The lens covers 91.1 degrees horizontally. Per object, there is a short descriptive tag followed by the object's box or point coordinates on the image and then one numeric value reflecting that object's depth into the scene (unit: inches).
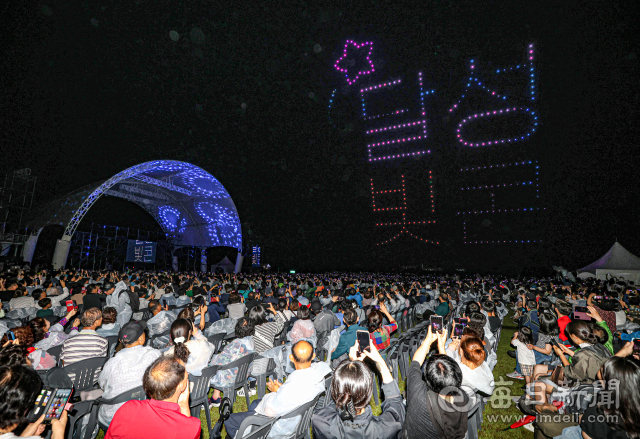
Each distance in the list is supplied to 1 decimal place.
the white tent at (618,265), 658.2
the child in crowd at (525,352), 172.9
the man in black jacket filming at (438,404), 74.7
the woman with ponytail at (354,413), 69.9
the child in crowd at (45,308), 218.5
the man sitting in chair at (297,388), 91.0
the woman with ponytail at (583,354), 111.0
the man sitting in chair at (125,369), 110.2
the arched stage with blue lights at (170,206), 844.0
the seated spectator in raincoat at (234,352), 141.2
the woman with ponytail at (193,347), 134.6
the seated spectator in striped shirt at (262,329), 172.2
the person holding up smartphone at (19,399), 61.8
